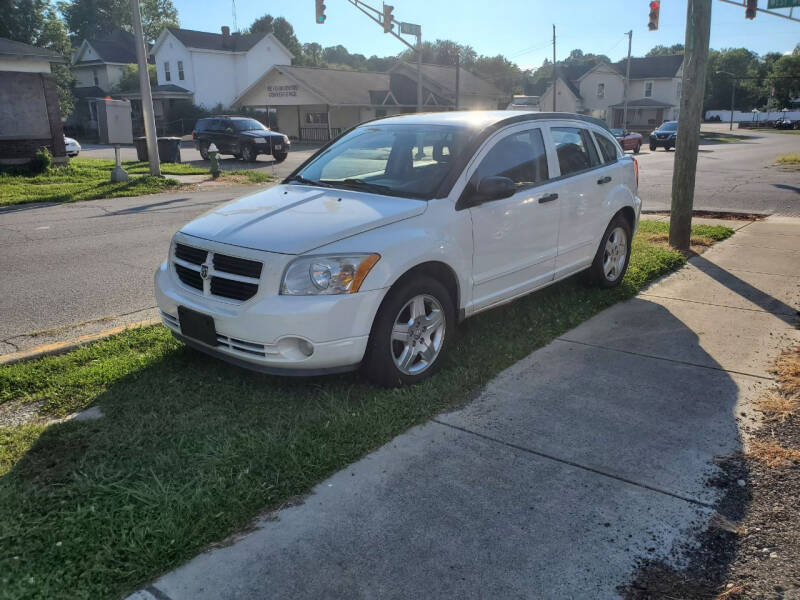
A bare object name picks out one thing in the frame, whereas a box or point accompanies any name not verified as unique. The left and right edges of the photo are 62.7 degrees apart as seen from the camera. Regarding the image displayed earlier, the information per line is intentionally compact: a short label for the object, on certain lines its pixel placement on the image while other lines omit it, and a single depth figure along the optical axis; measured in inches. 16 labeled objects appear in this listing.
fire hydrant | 775.8
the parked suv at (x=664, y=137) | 1492.4
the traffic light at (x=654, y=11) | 942.4
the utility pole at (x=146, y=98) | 653.9
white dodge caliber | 155.3
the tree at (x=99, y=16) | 3818.9
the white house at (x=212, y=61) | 2112.7
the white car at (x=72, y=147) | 1099.3
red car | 1372.3
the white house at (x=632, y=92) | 2696.9
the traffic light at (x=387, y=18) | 963.3
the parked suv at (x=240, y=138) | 1038.4
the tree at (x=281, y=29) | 3390.7
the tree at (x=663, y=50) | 5500.0
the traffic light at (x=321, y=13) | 936.6
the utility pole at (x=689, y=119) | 323.3
